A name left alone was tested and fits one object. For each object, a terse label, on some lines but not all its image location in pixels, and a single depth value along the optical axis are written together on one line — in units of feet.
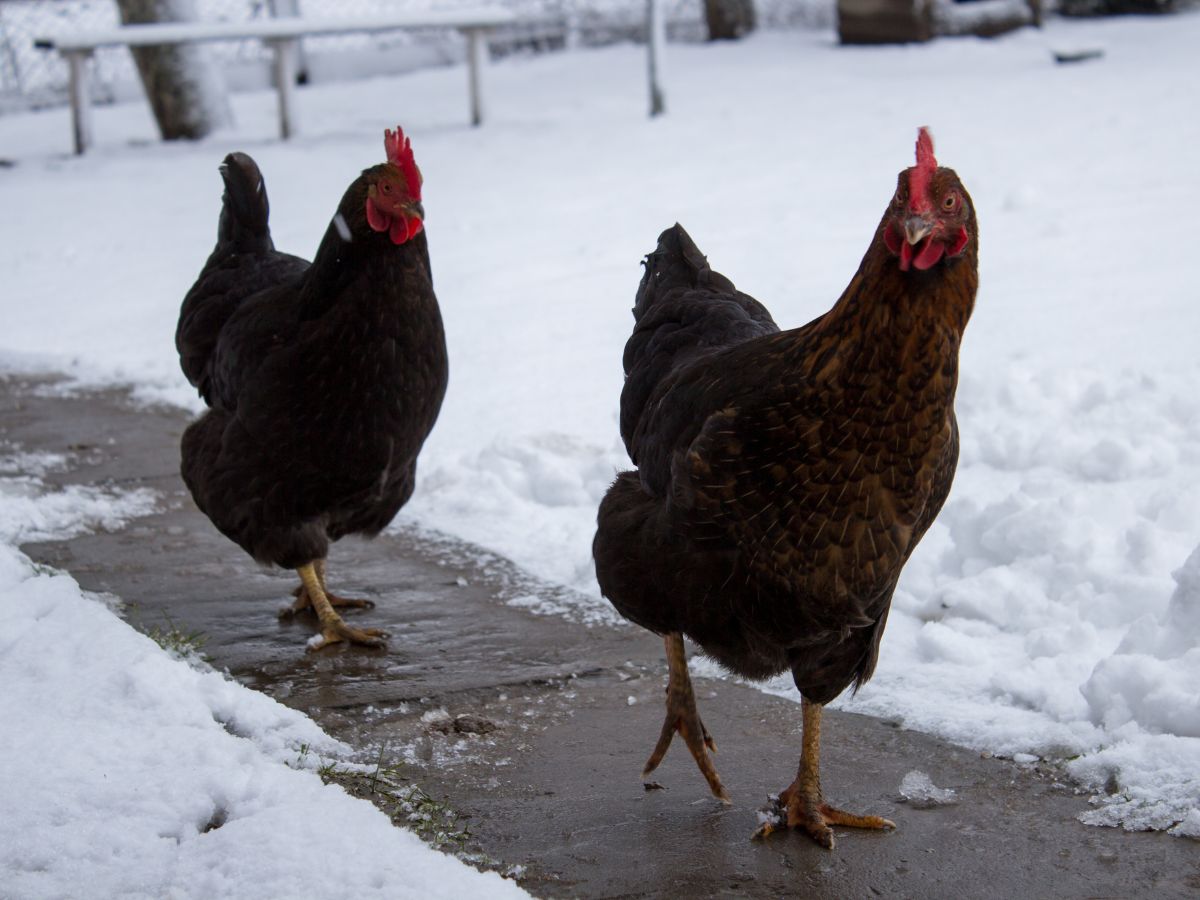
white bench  45.11
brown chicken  9.61
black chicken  14.34
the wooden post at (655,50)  46.26
